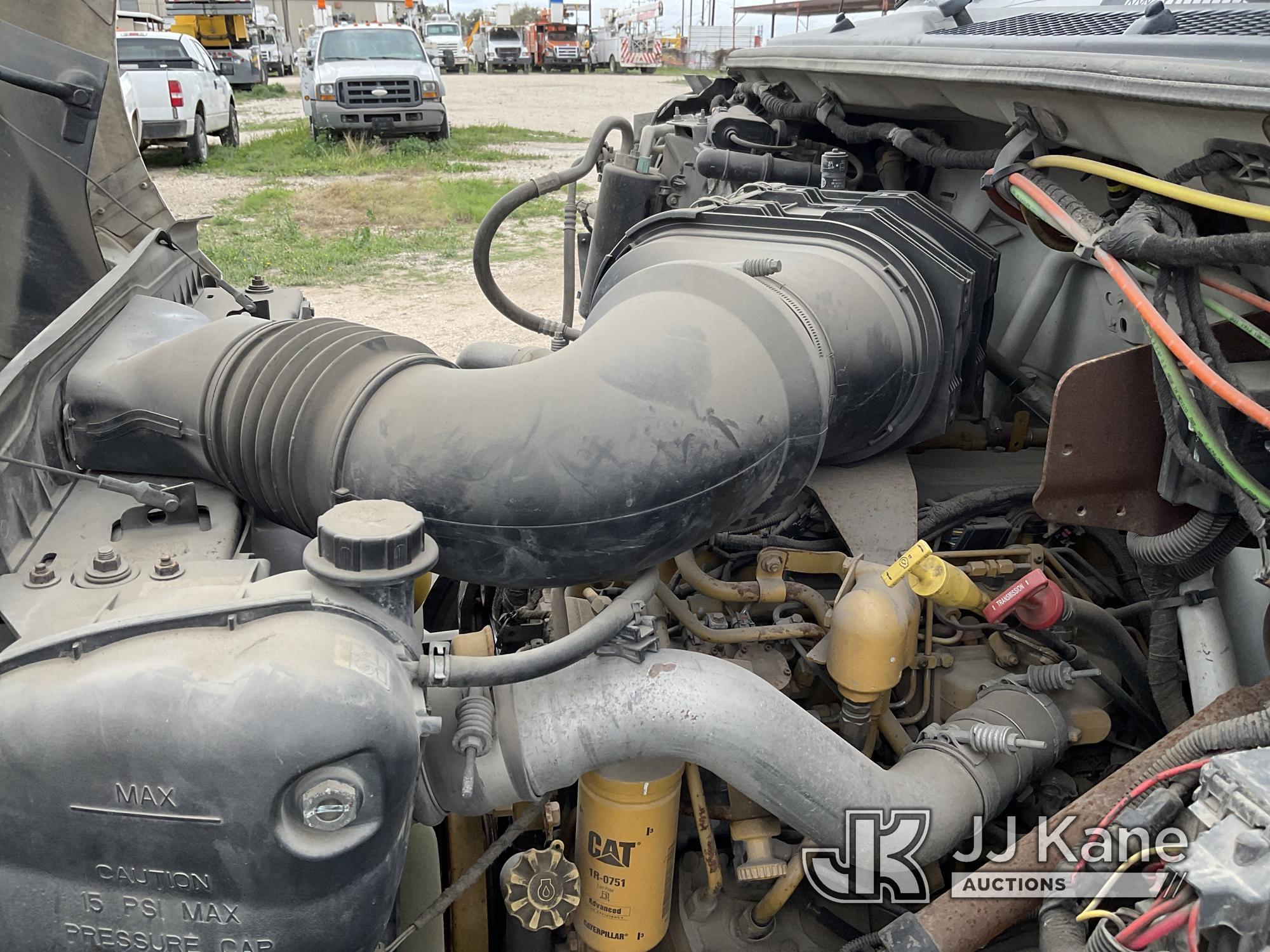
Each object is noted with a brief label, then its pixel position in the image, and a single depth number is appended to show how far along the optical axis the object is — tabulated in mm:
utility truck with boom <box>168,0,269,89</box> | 25703
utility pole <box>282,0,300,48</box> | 38781
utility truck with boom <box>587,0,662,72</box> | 35094
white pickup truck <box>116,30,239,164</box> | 12203
